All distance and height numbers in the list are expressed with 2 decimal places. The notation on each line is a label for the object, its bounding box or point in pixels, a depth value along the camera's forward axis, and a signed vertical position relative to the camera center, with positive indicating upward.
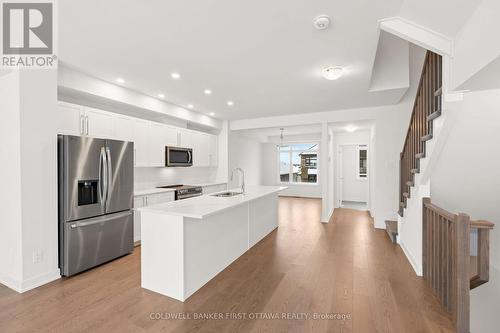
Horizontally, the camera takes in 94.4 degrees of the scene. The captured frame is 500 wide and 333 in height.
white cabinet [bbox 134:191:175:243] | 3.90 -0.67
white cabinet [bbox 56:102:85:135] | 3.15 +0.64
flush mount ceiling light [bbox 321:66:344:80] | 3.10 +1.25
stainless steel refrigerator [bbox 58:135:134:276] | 2.82 -0.49
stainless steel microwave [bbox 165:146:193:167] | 4.86 +0.18
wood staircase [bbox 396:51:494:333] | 1.95 -0.71
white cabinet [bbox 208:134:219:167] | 6.42 +0.41
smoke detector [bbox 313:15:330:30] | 2.07 +1.31
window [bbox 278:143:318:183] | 9.98 +0.07
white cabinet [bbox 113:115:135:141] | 3.89 +0.64
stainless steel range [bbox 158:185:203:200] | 4.71 -0.57
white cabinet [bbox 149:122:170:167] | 4.57 +0.44
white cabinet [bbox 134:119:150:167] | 4.26 +0.41
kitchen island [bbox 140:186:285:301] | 2.34 -0.88
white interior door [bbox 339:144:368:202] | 8.38 -0.52
